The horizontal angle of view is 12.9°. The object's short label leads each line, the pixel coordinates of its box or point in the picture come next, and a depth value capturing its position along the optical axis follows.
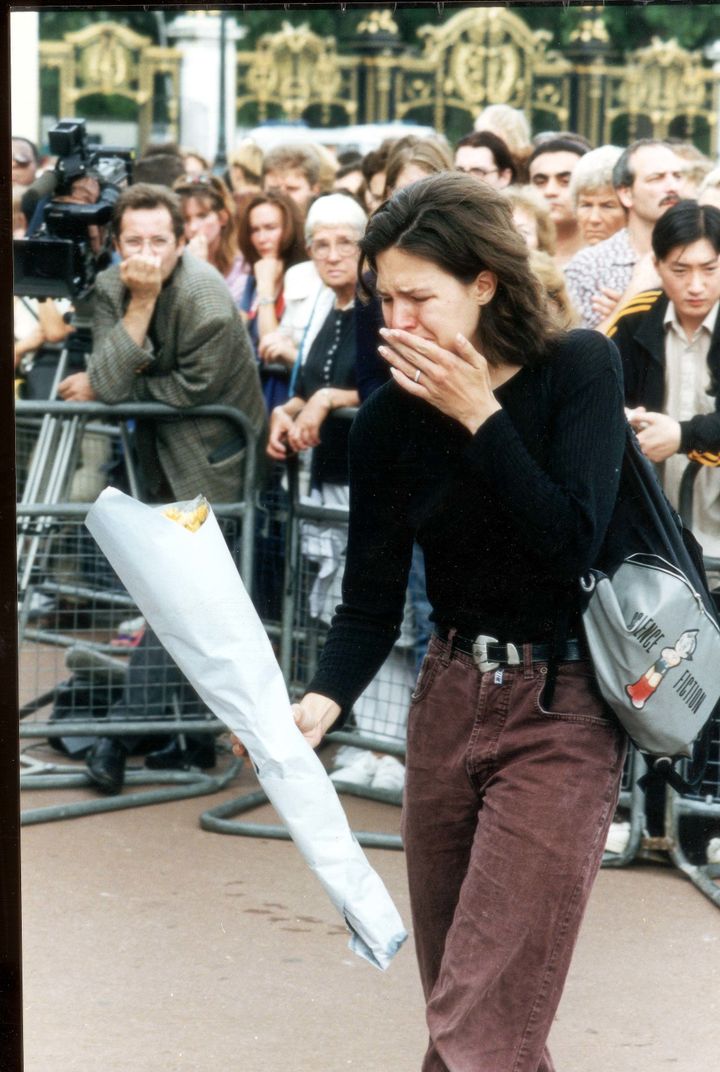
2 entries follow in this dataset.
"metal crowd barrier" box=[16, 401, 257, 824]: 10.84
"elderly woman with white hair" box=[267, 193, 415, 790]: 10.60
